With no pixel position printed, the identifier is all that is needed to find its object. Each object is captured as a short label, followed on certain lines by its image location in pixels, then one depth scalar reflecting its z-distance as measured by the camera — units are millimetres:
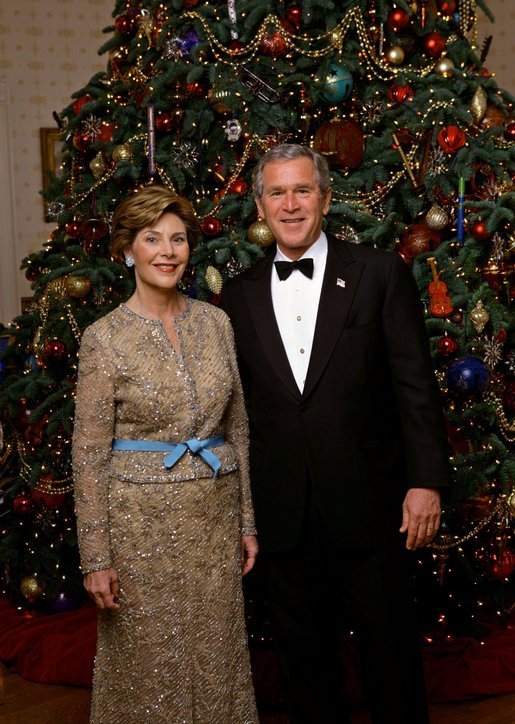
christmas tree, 3574
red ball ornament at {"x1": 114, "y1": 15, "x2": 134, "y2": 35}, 3984
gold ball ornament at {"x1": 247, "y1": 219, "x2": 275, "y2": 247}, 3566
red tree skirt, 3426
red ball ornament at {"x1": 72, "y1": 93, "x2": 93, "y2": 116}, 4059
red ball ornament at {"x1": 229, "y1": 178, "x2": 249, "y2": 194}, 3723
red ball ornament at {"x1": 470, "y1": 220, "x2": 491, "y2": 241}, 3535
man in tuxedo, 2479
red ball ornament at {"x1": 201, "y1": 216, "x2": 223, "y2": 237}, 3578
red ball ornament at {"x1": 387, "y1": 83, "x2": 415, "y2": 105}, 3701
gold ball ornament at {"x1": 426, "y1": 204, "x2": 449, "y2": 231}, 3607
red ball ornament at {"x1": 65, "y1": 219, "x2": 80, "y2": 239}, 3865
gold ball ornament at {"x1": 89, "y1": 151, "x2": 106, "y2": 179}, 3908
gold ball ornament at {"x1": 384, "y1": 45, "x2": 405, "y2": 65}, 3740
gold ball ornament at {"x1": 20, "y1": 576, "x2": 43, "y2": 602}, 4094
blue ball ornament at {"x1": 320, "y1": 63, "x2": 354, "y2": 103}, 3645
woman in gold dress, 2371
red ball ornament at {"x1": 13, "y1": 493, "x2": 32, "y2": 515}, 4070
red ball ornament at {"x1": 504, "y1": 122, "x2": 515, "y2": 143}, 3701
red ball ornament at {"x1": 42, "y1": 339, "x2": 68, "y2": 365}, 3742
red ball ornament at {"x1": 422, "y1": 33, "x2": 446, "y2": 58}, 3758
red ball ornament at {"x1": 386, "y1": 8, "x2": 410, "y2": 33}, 3697
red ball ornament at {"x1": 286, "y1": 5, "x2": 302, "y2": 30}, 3683
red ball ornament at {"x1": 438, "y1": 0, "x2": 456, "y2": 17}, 3828
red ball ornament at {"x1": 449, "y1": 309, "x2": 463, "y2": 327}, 3552
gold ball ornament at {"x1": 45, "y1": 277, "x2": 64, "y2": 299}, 3842
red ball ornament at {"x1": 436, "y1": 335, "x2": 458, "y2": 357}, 3428
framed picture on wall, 6305
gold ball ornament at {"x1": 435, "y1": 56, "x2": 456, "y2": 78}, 3729
